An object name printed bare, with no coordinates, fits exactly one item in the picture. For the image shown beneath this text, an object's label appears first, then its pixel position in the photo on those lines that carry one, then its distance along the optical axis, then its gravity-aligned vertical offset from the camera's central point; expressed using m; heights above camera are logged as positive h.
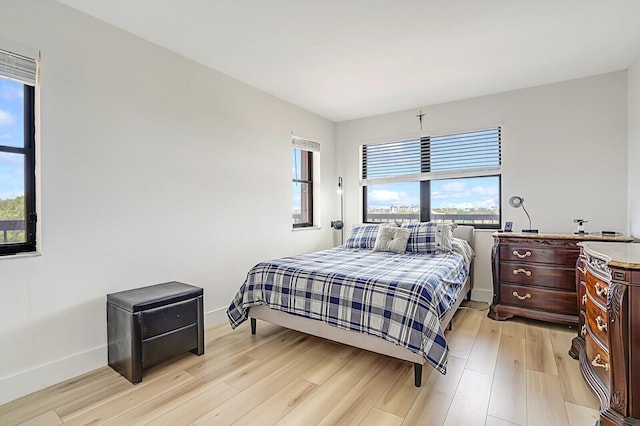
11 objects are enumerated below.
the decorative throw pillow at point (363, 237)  3.91 -0.31
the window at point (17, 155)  2.00 +0.37
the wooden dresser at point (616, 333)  1.48 -0.61
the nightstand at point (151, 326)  2.12 -0.81
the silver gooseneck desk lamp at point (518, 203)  3.53 +0.10
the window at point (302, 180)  4.43 +0.47
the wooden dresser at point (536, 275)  2.97 -0.63
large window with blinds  3.98 +0.46
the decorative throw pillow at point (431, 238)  3.45 -0.29
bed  2.02 -0.63
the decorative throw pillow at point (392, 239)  3.56 -0.31
